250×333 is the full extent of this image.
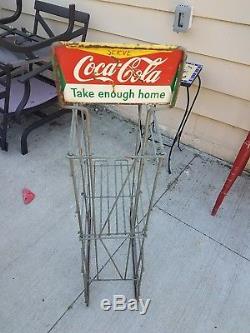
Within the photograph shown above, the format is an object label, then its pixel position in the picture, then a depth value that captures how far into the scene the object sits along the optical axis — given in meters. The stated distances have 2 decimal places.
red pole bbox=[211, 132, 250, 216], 1.84
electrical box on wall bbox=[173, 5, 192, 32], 1.96
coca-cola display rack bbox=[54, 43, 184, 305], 0.91
